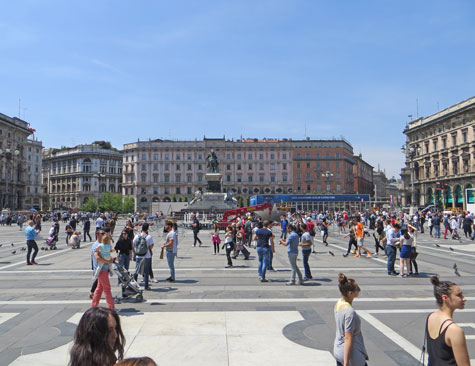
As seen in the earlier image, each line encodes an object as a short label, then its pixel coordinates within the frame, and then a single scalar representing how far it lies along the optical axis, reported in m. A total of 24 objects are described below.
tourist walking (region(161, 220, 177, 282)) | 11.03
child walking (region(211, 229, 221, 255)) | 17.36
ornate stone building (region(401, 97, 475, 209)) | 61.53
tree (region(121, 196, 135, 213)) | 90.45
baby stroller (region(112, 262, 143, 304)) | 8.82
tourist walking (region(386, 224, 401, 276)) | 12.38
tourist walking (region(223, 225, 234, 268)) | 13.68
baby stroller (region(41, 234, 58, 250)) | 19.56
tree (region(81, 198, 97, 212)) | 97.98
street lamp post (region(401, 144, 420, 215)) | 43.17
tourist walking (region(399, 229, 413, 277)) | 11.81
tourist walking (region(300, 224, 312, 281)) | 11.26
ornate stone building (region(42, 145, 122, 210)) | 114.62
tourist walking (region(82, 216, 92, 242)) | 24.23
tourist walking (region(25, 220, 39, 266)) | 14.18
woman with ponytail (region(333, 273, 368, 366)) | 3.72
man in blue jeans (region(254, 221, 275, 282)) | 11.20
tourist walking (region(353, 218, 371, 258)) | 17.11
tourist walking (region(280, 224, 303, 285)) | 10.56
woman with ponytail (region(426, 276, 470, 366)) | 3.03
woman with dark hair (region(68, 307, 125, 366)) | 2.36
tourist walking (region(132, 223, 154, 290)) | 10.06
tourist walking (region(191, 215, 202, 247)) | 20.66
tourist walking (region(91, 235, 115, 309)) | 7.77
